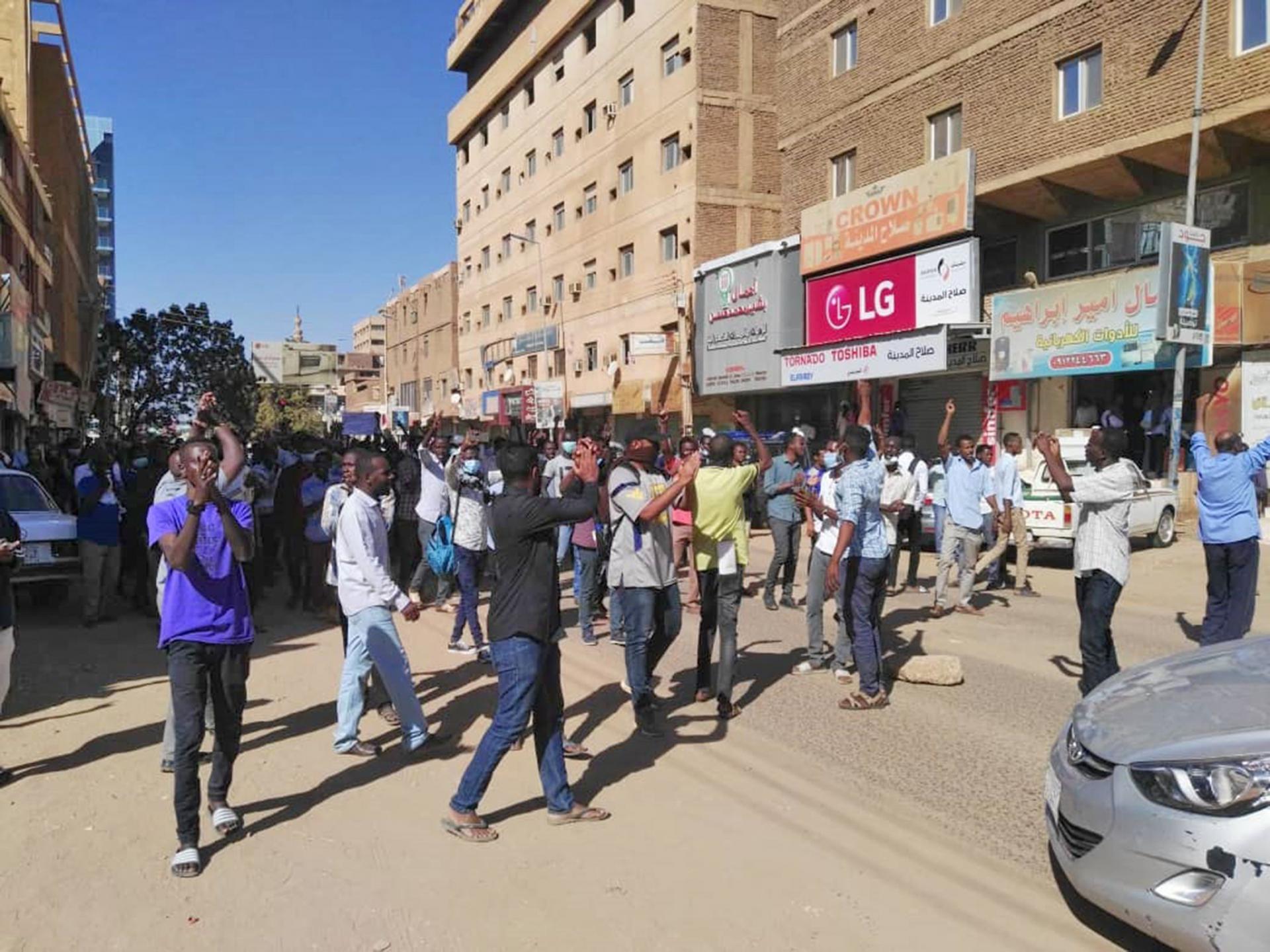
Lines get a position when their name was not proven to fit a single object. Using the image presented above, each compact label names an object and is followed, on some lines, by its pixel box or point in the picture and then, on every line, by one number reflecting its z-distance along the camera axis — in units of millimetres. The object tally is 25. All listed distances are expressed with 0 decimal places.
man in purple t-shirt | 3867
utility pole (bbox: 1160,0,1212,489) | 14305
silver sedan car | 2803
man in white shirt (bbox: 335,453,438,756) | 5141
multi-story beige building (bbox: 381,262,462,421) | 52906
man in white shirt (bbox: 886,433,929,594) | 10539
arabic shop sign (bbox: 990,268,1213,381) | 15703
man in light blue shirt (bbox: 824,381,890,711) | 6168
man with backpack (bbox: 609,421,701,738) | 5609
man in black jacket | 4145
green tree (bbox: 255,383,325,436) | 57219
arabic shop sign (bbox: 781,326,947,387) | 19531
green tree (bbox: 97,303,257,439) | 36906
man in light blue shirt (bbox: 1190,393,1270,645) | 7191
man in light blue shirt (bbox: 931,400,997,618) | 9531
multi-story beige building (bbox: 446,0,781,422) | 28734
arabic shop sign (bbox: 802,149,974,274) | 18844
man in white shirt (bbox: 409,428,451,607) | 8695
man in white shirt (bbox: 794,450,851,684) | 6949
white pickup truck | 13273
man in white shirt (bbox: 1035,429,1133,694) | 5949
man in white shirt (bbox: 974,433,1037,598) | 10453
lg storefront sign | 19094
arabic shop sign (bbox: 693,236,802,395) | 24797
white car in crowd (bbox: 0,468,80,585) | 9234
